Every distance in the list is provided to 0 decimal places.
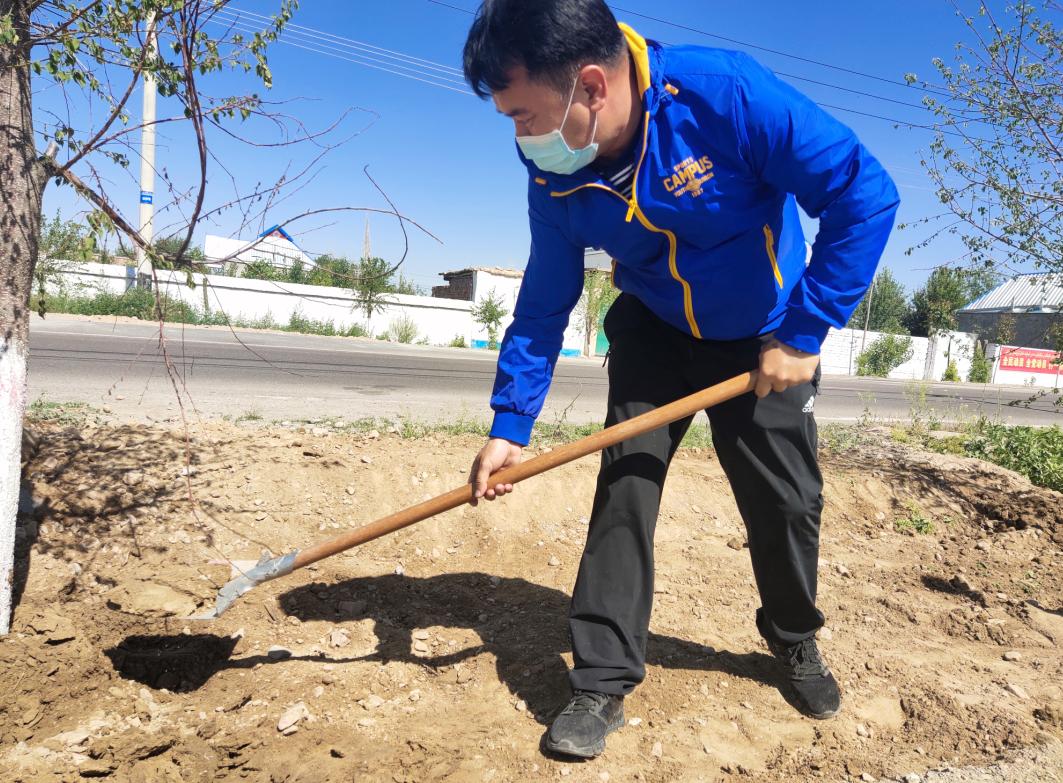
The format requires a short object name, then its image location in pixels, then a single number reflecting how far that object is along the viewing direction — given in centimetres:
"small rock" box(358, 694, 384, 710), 230
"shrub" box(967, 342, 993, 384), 3167
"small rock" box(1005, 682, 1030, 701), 240
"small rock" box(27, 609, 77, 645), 252
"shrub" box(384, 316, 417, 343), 2448
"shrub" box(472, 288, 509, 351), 2652
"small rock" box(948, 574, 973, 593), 345
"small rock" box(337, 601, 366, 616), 294
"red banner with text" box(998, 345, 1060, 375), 3488
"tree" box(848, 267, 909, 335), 4603
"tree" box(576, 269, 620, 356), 2752
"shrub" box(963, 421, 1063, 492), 547
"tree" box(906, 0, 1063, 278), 468
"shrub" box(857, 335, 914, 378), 3194
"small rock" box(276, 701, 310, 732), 214
